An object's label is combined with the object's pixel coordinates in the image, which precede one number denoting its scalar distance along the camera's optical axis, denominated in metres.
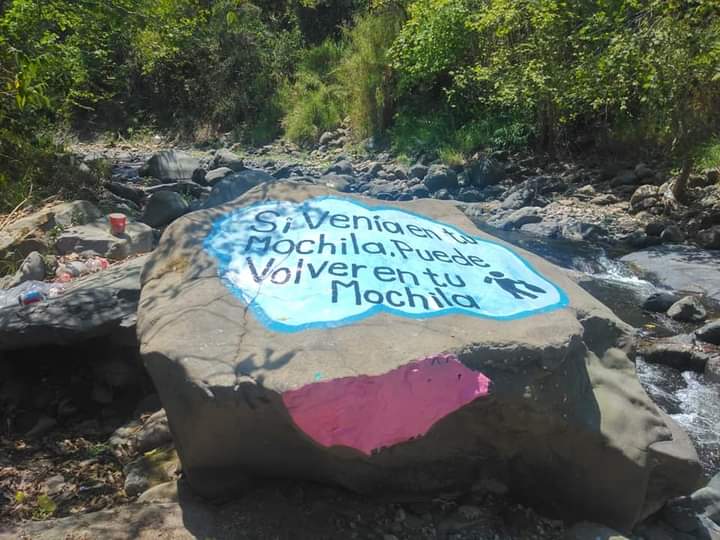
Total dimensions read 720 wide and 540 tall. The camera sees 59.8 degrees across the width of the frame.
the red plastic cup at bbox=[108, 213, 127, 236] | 5.88
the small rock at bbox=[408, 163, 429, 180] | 10.59
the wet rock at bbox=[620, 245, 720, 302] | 6.22
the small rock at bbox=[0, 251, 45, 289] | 4.90
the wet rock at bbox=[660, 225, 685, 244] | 7.38
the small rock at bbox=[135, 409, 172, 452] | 3.33
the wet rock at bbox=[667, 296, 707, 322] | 5.55
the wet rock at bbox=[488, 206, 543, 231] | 8.26
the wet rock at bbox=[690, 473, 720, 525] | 3.06
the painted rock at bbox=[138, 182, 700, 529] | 2.41
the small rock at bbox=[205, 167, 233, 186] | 9.93
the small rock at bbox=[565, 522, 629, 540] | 2.60
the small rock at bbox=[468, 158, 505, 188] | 10.04
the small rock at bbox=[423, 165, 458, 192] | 9.91
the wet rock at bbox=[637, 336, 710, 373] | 4.68
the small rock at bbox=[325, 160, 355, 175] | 11.31
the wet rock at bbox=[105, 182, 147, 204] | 8.52
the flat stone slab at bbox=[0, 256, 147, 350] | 3.73
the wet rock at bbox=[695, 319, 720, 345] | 5.07
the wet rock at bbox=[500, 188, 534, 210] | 8.94
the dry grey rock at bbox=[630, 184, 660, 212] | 8.31
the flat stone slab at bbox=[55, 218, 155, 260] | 5.60
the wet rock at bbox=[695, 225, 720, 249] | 7.07
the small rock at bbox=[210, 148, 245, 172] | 11.34
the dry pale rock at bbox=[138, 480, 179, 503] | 2.68
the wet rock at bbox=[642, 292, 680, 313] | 5.82
